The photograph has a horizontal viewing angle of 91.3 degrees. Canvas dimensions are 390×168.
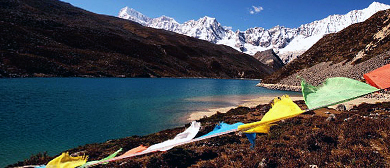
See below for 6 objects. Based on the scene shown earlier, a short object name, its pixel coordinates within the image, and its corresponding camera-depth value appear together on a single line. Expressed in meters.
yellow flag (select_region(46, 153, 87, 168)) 4.00
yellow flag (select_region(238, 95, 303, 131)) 3.26
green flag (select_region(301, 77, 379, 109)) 2.90
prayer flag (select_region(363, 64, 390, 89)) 2.89
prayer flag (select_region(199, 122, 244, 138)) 4.80
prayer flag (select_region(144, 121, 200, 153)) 4.40
